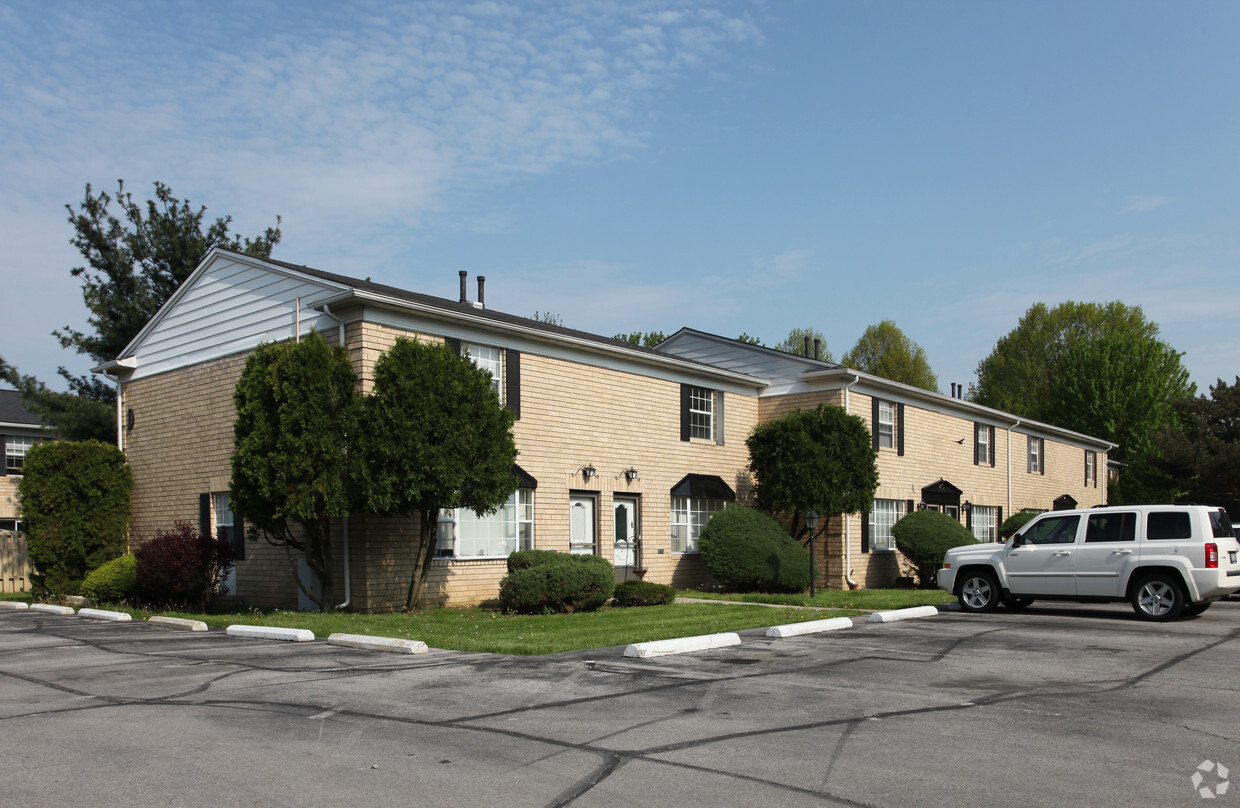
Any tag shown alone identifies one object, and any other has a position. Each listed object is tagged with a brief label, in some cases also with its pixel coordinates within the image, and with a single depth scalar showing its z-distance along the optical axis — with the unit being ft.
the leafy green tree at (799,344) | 200.03
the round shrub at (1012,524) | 105.19
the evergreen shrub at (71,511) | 67.00
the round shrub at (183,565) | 59.00
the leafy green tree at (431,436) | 51.31
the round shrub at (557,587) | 54.29
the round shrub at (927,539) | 84.12
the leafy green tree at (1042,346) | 191.21
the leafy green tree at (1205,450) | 125.29
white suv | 50.21
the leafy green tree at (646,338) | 178.81
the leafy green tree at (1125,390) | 172.24
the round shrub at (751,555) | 70.95
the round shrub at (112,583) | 63.31
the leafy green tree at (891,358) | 195.31
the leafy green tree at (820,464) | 76.18
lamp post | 65.57
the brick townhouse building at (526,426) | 58.54
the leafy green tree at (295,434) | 50.98
